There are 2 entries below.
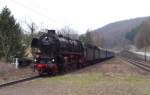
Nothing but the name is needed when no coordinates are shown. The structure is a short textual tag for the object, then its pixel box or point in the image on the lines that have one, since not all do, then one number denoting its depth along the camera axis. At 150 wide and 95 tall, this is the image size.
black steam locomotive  19.73
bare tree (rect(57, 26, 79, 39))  69.77
